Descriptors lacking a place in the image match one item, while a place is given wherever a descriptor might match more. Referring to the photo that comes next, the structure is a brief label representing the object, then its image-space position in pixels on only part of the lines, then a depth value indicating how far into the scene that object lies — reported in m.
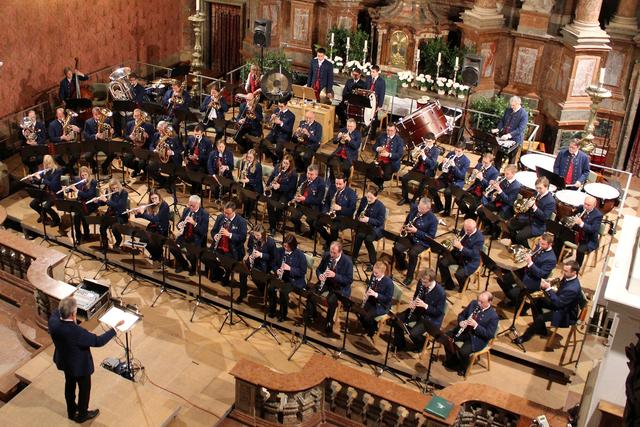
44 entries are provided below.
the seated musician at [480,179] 12.48
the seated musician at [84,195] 12.68
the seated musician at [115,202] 12.42
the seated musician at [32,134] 14.11
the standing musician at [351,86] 14.81
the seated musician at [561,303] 10.33
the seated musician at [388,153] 13.55
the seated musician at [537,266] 10.81
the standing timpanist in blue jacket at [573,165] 12.65
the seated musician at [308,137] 13.77
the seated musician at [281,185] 12.84
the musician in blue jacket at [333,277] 10.81
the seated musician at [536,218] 11.84
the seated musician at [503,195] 12.25
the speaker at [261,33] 15.72
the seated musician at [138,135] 14.27
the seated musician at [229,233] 11.62
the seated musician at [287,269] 10.90
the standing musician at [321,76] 15.52
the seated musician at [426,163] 13.23
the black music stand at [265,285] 10.45
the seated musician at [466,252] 11.18
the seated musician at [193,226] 11.80
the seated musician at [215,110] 14.66
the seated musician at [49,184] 13.01
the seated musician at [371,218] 11.92
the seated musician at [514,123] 13.59
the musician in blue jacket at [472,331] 10.08
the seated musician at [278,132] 14.02
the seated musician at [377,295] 10.47
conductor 8.29
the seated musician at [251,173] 12.95
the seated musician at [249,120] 14.50
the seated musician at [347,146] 13.46
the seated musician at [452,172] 12.85
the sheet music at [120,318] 8.73
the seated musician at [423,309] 10.30
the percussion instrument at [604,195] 12.13
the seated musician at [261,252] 11.19
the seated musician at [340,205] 12.17
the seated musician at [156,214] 12.02
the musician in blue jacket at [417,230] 11.60
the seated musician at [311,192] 12.43
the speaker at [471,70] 13.95
